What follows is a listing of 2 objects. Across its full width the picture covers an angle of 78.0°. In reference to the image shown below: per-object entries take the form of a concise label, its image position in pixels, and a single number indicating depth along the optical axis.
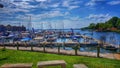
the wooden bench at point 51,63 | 2.54
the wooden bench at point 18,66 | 2.53
